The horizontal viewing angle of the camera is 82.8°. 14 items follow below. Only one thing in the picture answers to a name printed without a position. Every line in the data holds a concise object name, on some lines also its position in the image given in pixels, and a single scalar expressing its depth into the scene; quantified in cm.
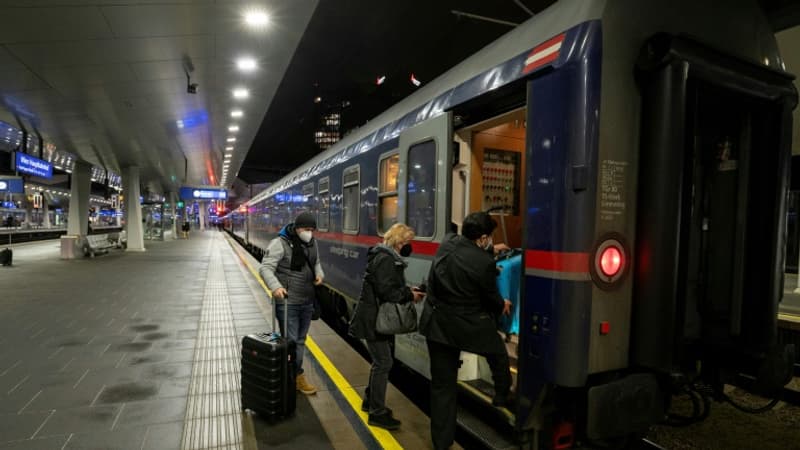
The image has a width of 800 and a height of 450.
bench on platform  1753
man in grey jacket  424
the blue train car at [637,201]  262
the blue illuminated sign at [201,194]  3145
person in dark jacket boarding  299
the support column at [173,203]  3833
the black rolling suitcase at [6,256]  1407
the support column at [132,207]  1962
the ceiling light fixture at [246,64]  731
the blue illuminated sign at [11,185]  1978
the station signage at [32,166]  1352
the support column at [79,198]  1717
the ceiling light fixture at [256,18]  564
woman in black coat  345
